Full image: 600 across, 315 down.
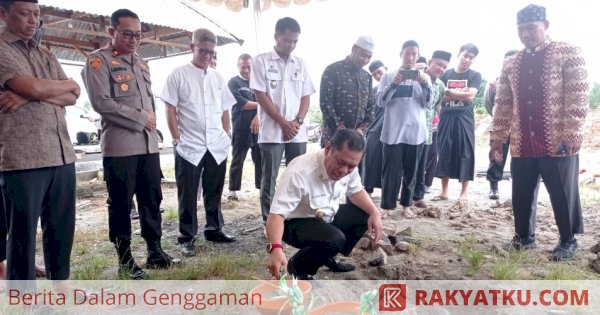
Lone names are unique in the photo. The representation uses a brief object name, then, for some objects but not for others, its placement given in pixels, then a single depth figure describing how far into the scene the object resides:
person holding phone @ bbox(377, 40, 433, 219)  4.31
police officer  2.64
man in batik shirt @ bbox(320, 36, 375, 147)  3.95
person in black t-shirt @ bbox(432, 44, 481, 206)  5.19
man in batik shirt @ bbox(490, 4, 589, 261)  3.14
